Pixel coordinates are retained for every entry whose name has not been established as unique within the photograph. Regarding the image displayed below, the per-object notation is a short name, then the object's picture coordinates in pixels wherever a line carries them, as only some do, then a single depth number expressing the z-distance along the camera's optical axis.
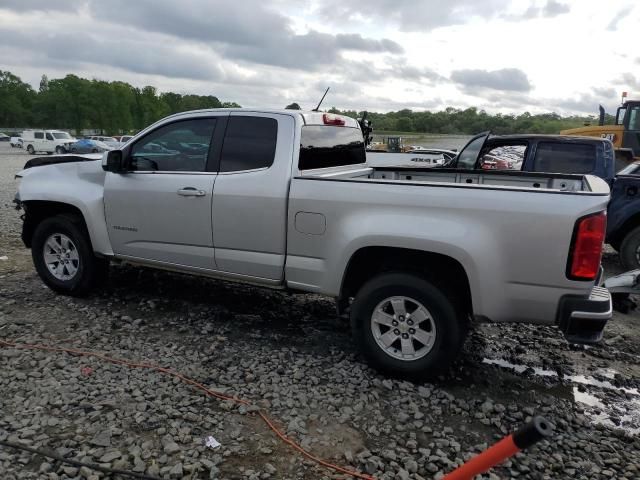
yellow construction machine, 14.80
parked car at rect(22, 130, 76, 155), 37.53
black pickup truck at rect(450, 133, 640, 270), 6.88
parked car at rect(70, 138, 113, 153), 32.16
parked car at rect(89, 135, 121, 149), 37.13
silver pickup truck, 3.27
